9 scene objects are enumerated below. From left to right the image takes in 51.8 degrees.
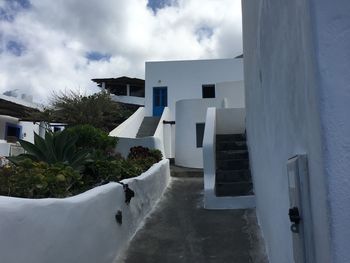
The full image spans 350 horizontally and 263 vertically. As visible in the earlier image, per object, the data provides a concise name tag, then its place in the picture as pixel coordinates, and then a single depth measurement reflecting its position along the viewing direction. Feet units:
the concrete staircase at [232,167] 26.53
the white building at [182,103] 49.78
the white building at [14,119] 71.82
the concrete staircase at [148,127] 60.70
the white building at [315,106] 5.47
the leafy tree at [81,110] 52.29
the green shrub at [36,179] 12.67
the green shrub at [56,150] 18.66
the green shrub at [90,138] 31.09
